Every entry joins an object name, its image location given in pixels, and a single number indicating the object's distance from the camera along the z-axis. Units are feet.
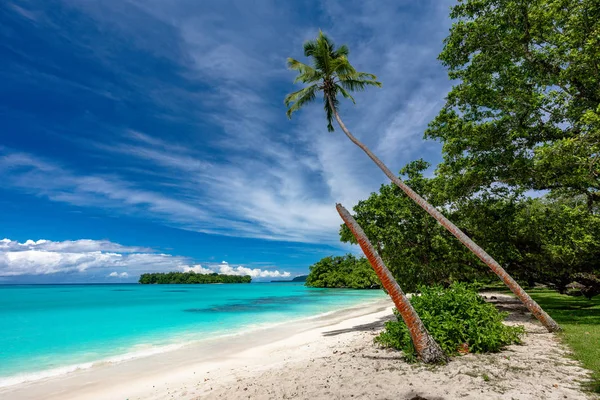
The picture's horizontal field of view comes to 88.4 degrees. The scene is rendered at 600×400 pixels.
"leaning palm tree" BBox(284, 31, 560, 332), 50.16
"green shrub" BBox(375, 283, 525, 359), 25.43
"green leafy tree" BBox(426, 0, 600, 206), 33.45
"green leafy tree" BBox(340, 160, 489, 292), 51.11
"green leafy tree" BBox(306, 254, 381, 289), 259.80
